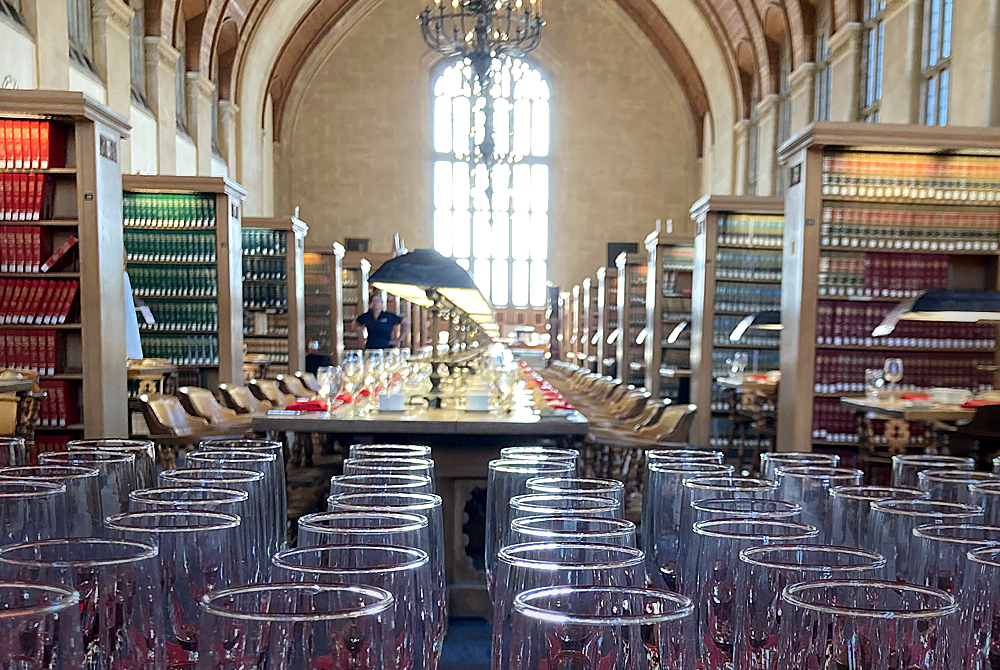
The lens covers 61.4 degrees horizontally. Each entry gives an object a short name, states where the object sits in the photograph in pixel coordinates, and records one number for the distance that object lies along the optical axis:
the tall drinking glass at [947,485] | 1.75
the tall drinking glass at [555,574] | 0.84
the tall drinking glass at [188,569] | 0.99
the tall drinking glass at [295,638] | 0.68
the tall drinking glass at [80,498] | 1.46
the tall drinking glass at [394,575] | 0.81
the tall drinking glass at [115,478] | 1.70
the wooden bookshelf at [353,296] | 13.52
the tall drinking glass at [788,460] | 1.94
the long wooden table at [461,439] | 3.76
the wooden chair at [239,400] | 6.44
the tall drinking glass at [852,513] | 1.43
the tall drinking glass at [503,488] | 1.41
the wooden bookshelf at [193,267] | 8.38
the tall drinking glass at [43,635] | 0.69
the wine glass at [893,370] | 5.94
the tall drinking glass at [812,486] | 1.61
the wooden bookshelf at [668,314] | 10.14
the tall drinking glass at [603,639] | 0.67
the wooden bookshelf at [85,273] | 5.54
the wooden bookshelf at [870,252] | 6.21
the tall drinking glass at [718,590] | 0.99
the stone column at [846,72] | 12.59
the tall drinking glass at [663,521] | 1.46
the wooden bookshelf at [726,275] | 8.67
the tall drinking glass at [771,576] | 0.88
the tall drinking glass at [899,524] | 1.25
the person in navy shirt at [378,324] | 10.70
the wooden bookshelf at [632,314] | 11.88
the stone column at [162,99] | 13.12
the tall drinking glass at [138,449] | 1.85
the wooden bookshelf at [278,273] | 10.16
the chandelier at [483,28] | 8.19
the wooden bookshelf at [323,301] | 11.88
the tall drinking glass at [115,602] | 0.84
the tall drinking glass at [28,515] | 1.30
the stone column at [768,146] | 15.91
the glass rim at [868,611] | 0.71
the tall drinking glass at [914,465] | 2.05
